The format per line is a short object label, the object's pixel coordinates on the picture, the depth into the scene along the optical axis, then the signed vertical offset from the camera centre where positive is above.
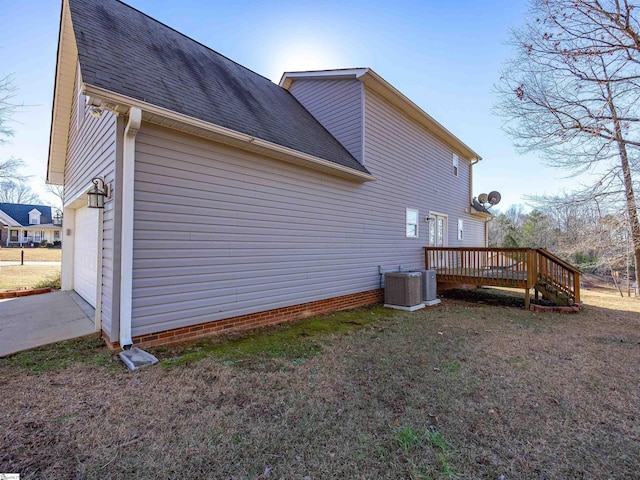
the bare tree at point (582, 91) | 6.64 +4.24
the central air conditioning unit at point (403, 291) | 7.64 -1.17
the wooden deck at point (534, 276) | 7.72 -0.80
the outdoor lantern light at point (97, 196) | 4.23 +0.69
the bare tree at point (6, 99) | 11.86 +5.92
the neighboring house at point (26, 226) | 30.33 +1.87
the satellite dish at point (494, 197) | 15.27 +2.58
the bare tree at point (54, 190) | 23.76 +4.49
